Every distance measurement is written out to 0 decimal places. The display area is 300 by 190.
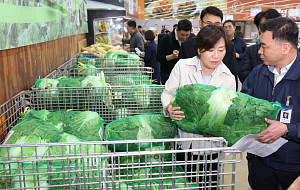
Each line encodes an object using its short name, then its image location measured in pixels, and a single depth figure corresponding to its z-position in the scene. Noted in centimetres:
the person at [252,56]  267
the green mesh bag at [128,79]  284
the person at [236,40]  411
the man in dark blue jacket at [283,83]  147
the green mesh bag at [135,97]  215
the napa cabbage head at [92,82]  217
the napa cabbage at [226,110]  119
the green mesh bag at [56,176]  95
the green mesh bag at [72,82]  210
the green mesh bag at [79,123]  167
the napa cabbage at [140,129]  161
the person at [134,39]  561
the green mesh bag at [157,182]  112
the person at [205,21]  239
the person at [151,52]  555
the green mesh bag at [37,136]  130
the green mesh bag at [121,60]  348
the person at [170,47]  335
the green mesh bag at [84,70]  298
